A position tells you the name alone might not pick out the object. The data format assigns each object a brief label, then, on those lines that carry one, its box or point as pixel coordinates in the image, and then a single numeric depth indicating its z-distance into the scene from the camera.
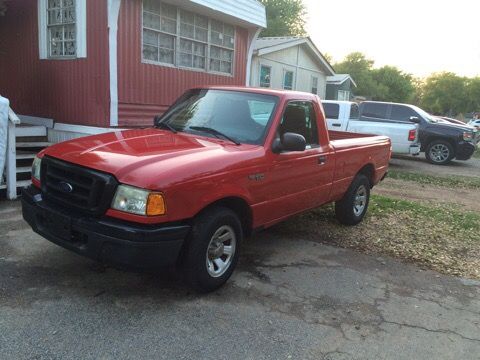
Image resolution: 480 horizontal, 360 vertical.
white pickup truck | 13.27
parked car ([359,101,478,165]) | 14.31
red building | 8.04
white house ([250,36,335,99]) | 17.91
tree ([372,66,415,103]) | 58.62
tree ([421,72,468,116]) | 69.56
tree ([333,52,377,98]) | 55.12
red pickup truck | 3.37
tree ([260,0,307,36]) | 40.91
